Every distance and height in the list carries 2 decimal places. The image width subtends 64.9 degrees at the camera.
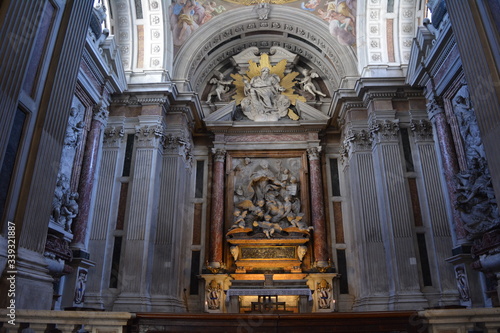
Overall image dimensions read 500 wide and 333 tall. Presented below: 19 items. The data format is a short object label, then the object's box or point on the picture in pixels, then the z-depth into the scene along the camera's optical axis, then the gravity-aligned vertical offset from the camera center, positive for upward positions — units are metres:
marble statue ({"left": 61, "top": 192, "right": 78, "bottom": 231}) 9.02 +2.53
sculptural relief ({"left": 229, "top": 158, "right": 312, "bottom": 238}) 12.80 +4.07
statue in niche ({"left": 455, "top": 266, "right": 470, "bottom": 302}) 8.77 +0.94
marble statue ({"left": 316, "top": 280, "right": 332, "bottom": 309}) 11.68 +0.95
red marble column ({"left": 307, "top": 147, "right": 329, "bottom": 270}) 12.48 +3.59
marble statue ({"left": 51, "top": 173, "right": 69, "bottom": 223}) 8.58 +2.72
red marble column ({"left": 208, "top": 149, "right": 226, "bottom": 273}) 12.47 +3.52
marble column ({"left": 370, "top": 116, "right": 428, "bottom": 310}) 9.94 +2.83
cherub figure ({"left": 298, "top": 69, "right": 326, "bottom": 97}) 14.73 +8.64
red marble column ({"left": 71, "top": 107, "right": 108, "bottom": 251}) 9.55 +3.59
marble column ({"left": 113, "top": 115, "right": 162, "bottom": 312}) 10.07 +2.76
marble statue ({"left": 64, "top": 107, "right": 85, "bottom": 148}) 9.27 +4.43
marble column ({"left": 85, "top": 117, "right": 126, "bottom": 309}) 10.20 +3.00
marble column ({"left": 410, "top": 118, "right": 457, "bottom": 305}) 9.89 +2.97
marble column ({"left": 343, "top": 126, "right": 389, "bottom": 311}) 10.59 +2.69
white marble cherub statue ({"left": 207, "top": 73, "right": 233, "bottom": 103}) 14.83 +8.55
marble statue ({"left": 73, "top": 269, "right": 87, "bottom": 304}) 9.06 +0.88
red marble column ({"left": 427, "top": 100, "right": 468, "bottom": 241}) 9.15 +3.93
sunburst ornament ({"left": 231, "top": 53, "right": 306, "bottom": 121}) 14.48 +8.21
